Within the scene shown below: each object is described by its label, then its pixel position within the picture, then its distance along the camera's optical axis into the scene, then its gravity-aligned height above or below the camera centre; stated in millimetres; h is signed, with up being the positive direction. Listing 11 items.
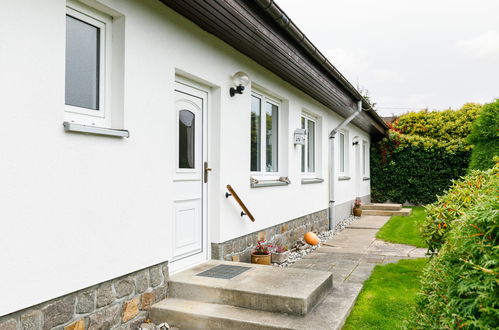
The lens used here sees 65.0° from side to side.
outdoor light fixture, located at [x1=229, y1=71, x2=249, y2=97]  5414 +1267
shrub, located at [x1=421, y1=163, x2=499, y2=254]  3463 -390
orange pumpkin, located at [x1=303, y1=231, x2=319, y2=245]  7617 -1296
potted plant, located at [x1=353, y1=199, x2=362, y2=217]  13094 -1223
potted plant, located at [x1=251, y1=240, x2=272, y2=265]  5785 -1227
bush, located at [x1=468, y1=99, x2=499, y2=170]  7336 +697
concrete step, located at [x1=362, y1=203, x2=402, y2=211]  13836 -1233
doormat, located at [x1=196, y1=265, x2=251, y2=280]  4332 -1134
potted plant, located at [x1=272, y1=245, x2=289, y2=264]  6188 -1314
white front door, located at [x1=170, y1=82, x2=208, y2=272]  4520 -83
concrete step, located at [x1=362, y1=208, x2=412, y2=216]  13235 -1365
